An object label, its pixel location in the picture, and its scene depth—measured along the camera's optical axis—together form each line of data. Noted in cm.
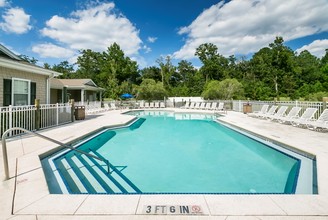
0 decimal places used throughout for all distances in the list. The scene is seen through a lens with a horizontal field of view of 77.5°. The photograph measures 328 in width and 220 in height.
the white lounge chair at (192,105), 2410
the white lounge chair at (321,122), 767
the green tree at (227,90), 2667
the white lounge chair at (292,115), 990
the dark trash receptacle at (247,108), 1644
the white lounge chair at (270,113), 1198
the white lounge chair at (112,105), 2266
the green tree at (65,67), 4832
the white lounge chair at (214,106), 2096
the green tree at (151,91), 2930
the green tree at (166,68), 4369
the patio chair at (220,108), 2002
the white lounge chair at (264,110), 1299
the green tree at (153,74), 4428
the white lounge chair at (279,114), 1100
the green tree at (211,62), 4094
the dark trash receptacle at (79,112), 1195
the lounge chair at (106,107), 2140
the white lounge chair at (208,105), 2169
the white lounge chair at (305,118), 878
